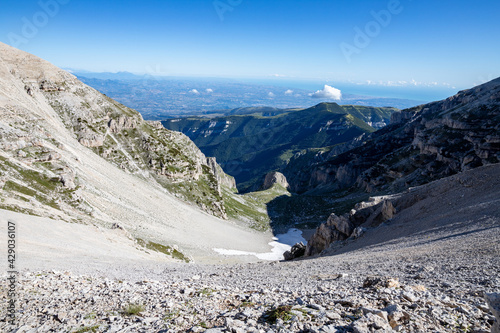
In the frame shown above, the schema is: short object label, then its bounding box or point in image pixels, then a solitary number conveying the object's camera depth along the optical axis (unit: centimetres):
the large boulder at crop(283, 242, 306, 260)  5859
